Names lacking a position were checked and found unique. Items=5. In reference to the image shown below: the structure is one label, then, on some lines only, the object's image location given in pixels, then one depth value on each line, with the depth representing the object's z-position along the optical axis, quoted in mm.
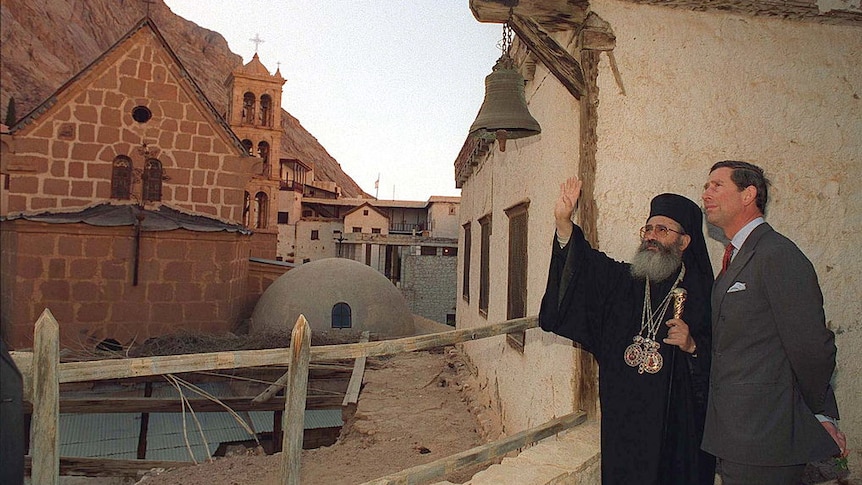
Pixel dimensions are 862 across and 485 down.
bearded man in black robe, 2828
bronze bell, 4281
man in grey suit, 2318
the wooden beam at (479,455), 2807
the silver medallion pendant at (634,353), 2902
